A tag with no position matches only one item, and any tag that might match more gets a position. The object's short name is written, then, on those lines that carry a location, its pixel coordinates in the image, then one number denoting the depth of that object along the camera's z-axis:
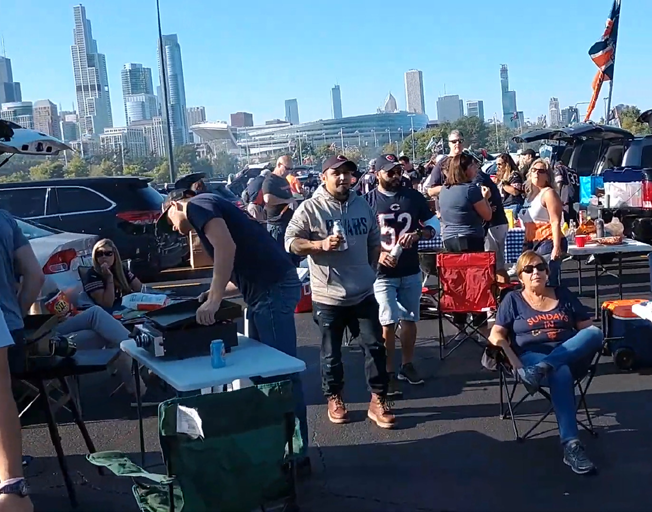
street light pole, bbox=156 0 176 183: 21.70
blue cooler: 6.03
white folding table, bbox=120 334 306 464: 3.44
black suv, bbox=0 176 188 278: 11.08
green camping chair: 3.17
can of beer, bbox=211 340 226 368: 3.63
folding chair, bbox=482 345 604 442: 4.73
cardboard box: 5.85
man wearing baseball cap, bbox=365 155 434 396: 5.77
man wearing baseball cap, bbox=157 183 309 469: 3.93
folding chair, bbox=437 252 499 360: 6.39
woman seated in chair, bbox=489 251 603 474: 4.46
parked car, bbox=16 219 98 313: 6.33
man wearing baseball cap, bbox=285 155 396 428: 4.93
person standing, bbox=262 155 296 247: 9.58
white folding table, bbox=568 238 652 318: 7.36
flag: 20.98
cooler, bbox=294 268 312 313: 8.62
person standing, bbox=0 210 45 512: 3.47
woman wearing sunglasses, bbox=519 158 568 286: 6.85
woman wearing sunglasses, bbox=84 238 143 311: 6.28
